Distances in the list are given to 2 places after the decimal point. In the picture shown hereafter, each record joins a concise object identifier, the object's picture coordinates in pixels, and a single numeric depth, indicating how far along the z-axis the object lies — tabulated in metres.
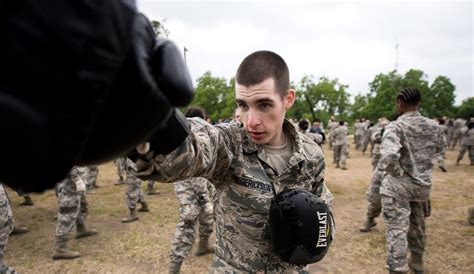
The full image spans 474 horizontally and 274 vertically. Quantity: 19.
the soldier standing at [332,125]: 16.28
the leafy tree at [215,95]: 40.72
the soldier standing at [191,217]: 4.18
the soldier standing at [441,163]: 12.35
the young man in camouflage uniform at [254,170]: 1.70
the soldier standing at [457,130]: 19.19
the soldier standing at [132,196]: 6.33
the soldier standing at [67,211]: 4.73
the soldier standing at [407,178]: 4.09
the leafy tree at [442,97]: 45.06
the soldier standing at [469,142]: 13.23
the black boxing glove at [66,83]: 0.48
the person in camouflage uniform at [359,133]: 20.66
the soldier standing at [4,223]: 3.27
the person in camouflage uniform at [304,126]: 8.56
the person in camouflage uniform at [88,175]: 7.41
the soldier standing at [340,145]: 13.09
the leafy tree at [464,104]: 42.54
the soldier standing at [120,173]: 10.19
